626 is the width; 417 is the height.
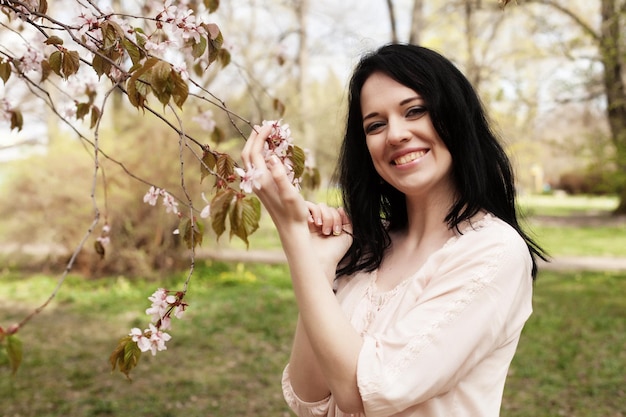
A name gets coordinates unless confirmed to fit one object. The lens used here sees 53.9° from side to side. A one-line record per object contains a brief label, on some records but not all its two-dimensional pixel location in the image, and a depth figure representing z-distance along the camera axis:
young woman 1.29
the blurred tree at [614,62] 7.93
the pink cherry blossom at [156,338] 1.37
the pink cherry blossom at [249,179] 1.17
